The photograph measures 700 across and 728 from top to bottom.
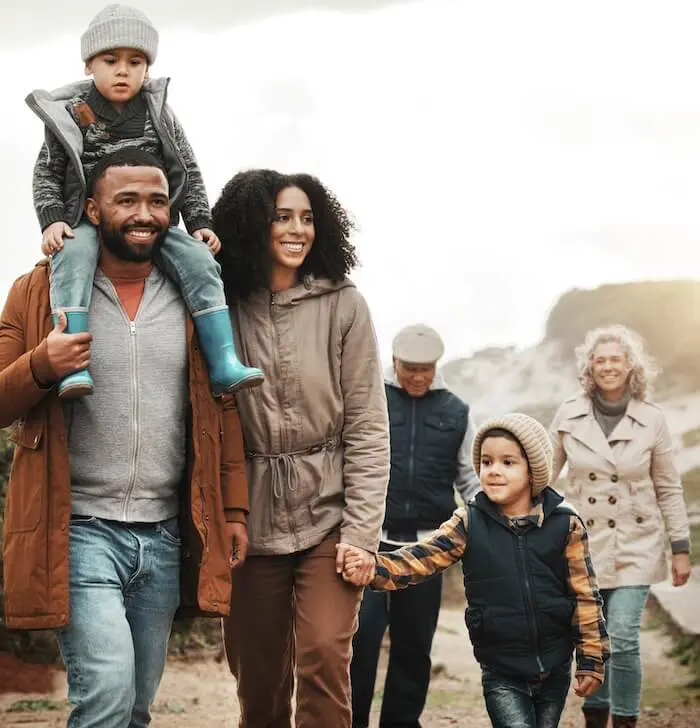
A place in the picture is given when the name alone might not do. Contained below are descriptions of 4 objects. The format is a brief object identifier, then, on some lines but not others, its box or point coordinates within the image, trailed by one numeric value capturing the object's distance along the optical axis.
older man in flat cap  6.39
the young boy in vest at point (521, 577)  4.68
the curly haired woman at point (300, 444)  4.36
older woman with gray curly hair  6.68
